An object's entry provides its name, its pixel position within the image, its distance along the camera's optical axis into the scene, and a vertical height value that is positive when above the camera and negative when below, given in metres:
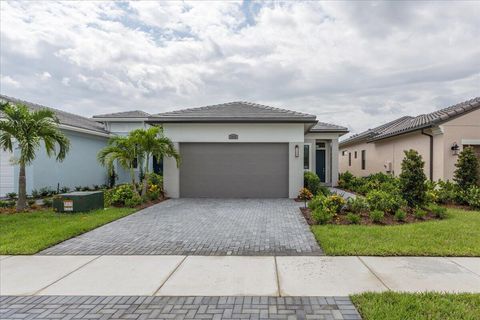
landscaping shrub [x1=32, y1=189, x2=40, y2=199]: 11.63 -1.46
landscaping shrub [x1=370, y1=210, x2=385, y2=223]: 6.94 -1.38
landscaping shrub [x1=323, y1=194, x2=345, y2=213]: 7.65 -1.20
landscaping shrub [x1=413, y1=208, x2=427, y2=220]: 7.38 -1.41
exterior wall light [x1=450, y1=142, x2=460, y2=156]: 10.90 +0.58
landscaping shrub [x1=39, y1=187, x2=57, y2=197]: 12.03 -1.43
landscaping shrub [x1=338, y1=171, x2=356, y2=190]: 14.83 -1.10
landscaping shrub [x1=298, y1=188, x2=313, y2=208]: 11.00 -1.36
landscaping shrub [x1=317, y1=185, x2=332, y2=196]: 11.34 -1.25
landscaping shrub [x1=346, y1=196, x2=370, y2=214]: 7.85 -1.27
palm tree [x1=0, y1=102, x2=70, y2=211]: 8.49 +0.93
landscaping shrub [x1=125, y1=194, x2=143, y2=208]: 9.84 -1.50
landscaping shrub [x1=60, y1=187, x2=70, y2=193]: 13.10 -1.43
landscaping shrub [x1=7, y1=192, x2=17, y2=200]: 11.19 -1.49
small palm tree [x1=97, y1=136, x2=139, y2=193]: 10.60 +0.33
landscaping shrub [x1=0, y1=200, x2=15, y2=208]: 9.16 -1.51
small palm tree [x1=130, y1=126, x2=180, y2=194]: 10.60 +0.66
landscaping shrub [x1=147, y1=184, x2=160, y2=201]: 11.18 -1.33
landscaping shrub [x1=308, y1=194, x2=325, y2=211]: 8.12 -1.26
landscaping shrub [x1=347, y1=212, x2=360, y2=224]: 6.89 -1.45
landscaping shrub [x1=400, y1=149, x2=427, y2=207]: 8.15 -0.60
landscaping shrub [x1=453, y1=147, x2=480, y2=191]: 9.88 -0.27
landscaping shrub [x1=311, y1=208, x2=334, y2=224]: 7.00 -1.43
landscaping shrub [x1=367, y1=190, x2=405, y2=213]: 7.68 -1.14
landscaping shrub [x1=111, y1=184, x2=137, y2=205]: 10.06 -1.33
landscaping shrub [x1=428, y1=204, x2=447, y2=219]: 7.56 -1.39
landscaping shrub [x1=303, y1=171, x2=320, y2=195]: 11.80 -0.94
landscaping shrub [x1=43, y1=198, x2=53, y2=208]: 9.69 -1.54
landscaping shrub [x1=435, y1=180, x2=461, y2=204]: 9.58 -1.10
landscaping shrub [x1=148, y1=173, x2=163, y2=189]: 12.70 -0.92
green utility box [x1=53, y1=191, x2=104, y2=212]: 8.39 -1.31
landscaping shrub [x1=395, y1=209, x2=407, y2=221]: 7.06 -1.38
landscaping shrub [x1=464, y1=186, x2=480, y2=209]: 8.84 -1.15
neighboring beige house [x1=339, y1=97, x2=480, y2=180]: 11.04 +1.08
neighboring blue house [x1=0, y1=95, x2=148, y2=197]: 11.58 -0.03
